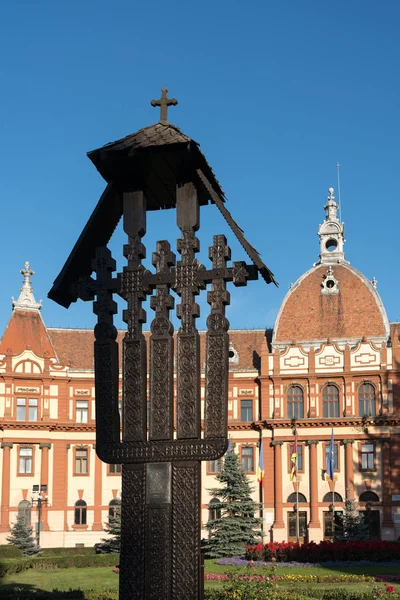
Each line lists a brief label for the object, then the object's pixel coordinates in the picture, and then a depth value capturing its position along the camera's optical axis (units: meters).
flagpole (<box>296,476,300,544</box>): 46.43
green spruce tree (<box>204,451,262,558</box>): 36.19
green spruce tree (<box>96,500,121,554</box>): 39.07
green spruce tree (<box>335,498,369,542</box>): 42.44
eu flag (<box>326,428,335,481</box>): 44.38
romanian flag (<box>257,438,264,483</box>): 44.97
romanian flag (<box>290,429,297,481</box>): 46.69
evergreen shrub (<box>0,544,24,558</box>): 34.29
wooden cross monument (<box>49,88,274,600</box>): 8.48
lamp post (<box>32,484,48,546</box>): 47.91
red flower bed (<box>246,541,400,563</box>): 31.03
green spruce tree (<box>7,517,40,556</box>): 42.91
